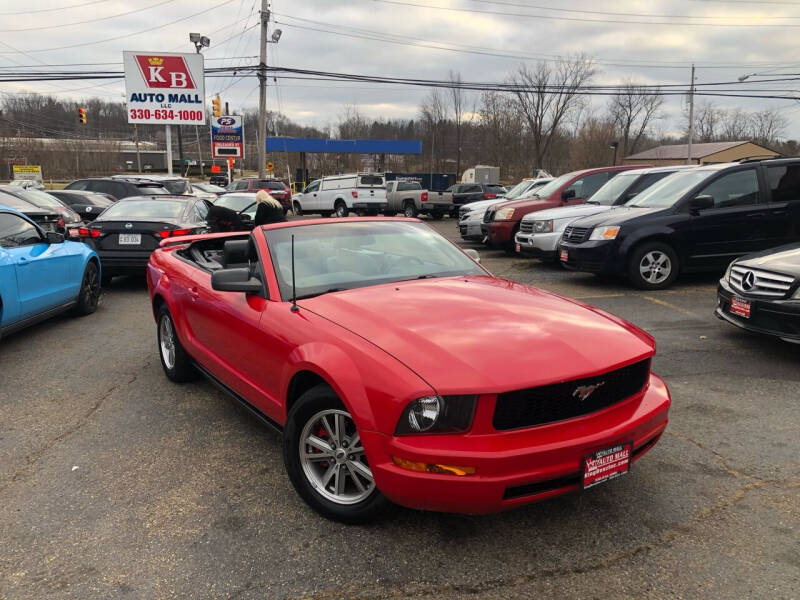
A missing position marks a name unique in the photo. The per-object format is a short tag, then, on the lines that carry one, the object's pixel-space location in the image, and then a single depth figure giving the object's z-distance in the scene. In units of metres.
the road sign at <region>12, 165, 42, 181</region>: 43.22
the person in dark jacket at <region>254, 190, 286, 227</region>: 8.34
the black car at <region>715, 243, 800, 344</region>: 5.04
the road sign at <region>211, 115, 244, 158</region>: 38.25
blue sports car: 5.91
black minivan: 8.60
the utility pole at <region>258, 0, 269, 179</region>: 28.47
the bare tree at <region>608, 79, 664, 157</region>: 77.56
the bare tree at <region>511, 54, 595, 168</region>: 65.75
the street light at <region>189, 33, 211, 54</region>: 34.03
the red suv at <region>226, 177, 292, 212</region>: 26.08
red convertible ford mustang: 2.39
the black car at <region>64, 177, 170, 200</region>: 17.92
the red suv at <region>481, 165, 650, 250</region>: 12.59
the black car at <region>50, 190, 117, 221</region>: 14.84
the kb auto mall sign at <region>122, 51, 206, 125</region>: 31.25
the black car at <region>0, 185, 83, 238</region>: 11.59
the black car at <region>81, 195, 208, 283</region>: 9.34
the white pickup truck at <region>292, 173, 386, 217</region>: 27.77
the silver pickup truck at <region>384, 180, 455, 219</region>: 28.92
